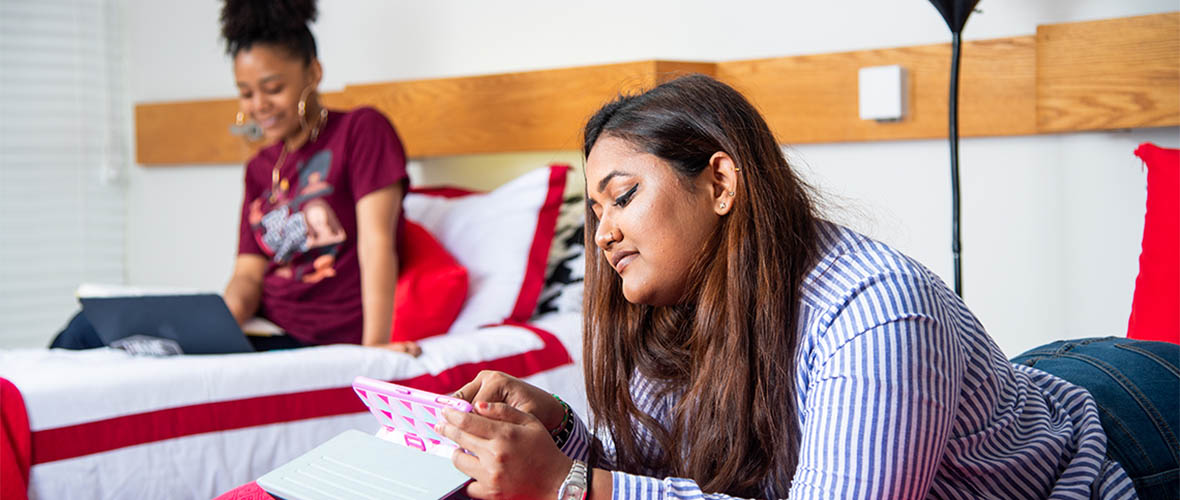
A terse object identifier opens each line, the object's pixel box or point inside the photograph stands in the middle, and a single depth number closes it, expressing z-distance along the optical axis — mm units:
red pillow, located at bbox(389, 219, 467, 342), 2205
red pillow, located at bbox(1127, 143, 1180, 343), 1535
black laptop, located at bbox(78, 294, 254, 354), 1950
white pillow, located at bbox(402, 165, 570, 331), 2270
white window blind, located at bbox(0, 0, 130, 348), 3227
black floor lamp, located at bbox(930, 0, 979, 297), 1745
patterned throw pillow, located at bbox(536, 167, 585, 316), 2330
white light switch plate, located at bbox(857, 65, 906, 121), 2033
